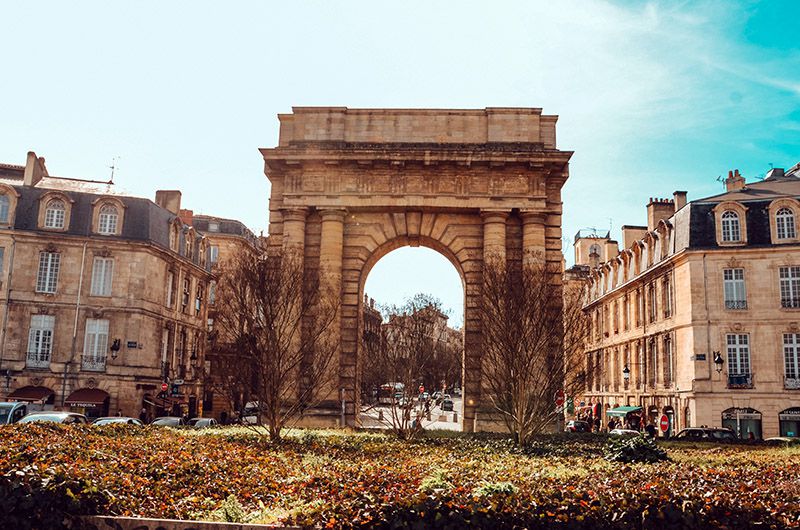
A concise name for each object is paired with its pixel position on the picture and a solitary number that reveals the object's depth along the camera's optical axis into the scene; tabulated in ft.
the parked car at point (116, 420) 86.17
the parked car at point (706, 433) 92.31
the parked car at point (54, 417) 77.66
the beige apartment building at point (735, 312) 110.83
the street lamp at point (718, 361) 106.42
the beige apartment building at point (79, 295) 117.91
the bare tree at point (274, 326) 70.33
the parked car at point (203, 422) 102.21
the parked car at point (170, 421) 98.12
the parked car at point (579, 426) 128.74
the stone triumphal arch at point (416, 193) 96.58
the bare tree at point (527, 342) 72.74
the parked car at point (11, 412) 91.15
